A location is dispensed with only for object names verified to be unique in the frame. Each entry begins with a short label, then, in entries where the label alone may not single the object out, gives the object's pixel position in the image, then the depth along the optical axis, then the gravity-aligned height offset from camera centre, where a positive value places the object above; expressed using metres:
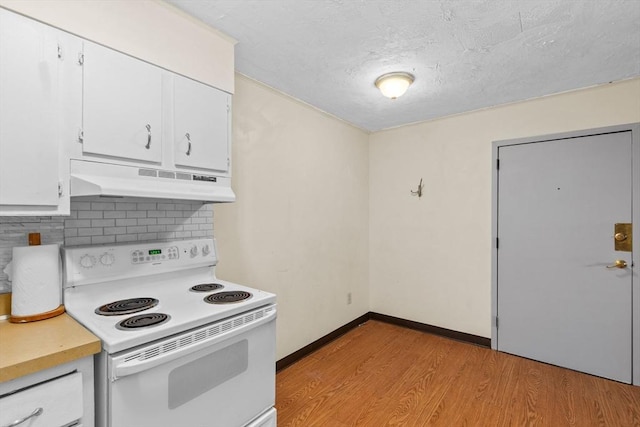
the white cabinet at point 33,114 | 1.12 +0.39
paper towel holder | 1.23 -0.42
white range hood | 1.26 +0.15
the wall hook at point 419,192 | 3.42 +0.25
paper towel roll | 1.24 -0.28
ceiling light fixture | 2.25 +0.99
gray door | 2.44 -0.36
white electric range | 1.08 -0.50
